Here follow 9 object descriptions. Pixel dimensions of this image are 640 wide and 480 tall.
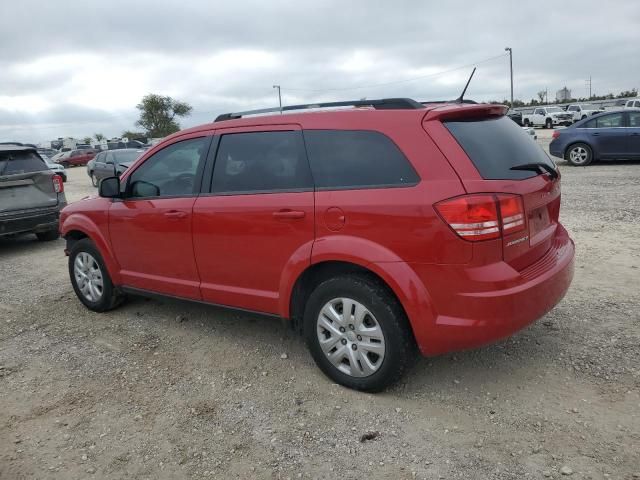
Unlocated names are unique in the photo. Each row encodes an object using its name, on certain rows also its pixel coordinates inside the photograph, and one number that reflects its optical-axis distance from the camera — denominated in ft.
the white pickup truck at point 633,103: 110.32
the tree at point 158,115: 260.62
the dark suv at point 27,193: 25.66
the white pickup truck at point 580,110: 129.39
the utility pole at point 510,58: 179.48
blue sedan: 43.14
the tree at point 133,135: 263.08
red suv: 9.21
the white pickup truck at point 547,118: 128.57
